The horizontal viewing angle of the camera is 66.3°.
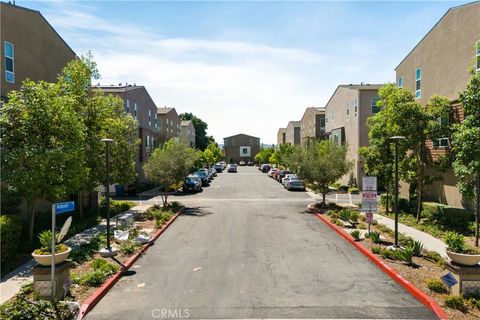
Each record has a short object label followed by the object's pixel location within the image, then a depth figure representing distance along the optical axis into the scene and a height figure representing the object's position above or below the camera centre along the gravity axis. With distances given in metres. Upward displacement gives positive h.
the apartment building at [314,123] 56.38 +5.74
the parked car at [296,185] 37.50 -2.61
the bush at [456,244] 9.09 -2.13
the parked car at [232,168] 73.76 -1.63
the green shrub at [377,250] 12.63 -3.15
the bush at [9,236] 11.09 -2.31
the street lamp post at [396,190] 12.72 -1.13
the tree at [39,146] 12.66 +0.59
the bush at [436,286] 9.10 -3.19
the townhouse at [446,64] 16.86 +4.86
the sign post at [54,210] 8.17 -1.16
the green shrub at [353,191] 34.14 -2.96
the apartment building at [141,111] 37.44 +5.65
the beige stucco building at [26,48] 15.32 +5.39
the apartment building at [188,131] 79.80 +6.74
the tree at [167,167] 23.47 -0.42
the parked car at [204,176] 43.59 -1.99
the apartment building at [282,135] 104.31 +7.30
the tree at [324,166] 22.88 -0.43
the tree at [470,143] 13.34 +0.54
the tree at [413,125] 17.78 +1.69
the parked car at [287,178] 39.58 -2.03
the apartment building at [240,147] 122.50 +4.28
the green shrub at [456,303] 8.22 -3.27
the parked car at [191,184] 36.34 -2.37
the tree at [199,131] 109.12 +8.91
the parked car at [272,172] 55.10 -1.99
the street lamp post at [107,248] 12.19 -2.94
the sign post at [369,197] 15.11 -1.58
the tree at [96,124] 18.83 +2.03
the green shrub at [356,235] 14.70 -3.04
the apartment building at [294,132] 83.25 +6.45
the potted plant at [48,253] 8.84 -2.24
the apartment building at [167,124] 53.18 +6.07
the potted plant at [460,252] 8.75 -2.31
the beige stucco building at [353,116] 35.28 +4.42
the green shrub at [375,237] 14.26 -3.06
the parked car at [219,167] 77.00 -1.48
